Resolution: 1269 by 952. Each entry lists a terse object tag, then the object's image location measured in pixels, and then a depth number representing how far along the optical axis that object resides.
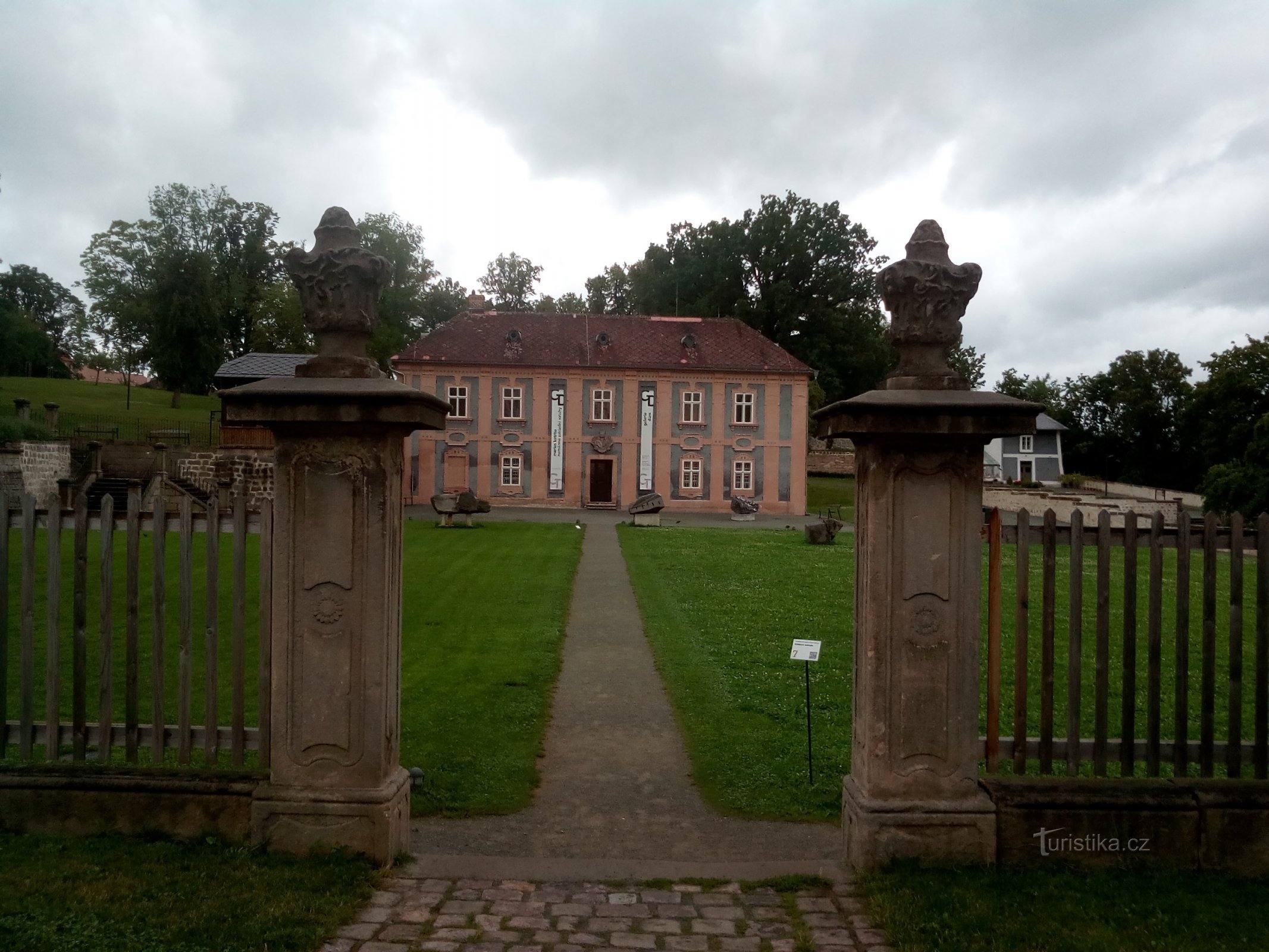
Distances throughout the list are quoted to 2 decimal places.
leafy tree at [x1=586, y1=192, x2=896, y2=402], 51.88
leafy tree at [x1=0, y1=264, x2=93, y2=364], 71.94
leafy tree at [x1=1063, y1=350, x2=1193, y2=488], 60.06
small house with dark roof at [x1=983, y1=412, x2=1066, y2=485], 63.81
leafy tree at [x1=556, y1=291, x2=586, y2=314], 61.47
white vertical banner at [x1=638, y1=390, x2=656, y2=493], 39.34
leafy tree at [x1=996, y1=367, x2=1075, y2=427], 68.94
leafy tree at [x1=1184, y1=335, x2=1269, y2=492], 46.41
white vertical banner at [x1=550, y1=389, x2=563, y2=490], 39.31
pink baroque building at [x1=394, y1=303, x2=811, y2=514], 39.09
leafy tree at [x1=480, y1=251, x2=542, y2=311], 61.25
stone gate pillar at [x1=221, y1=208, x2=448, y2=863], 4.38
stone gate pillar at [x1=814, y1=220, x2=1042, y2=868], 4.36
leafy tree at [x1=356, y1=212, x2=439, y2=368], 48.41
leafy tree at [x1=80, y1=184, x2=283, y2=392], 50.47
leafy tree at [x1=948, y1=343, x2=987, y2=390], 64.56
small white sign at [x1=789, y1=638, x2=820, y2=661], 6.01
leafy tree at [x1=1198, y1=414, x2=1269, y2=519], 28.64
